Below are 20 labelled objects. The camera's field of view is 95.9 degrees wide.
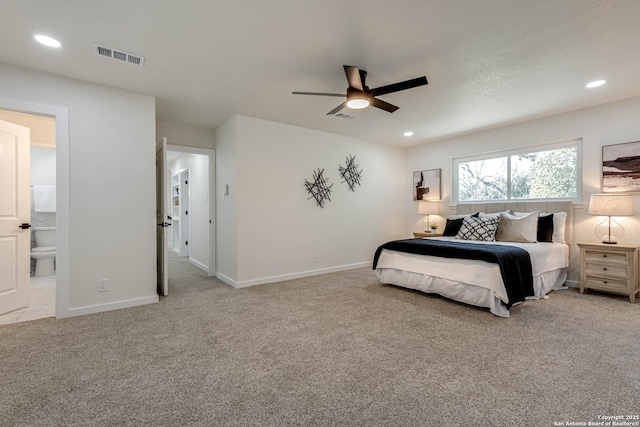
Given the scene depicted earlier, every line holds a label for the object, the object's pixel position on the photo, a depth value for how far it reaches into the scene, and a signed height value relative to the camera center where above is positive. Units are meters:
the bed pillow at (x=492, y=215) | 4.35 -0.10
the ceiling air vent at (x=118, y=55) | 2.47 +1.35
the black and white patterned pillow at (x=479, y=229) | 4.15 -0.31
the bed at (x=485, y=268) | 2.98 -0.71
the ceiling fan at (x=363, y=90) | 2.52 +1.10
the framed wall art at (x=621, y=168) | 3.62 +0.53
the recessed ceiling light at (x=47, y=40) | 2.29 +1.35
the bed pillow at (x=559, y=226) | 4.02 -0.24
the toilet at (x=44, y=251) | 4.71 -0.72
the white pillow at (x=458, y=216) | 4.91 -0.13
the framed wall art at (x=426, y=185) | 5.76 +0.49
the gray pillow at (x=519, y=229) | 3.96 -0.28
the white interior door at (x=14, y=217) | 3.02 -0.12
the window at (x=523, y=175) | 4.24 +0.56
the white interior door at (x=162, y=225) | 3.74 -0.24
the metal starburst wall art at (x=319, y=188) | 4.86 +0.34
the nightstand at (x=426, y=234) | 5.24 -0.48
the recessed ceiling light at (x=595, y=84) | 3.17 +1.41
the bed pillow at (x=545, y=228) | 3.98 -0.27
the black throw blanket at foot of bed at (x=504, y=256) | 2.96 -0.53
